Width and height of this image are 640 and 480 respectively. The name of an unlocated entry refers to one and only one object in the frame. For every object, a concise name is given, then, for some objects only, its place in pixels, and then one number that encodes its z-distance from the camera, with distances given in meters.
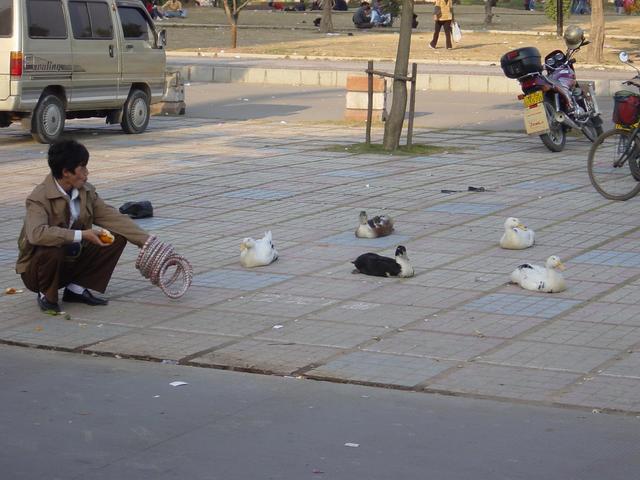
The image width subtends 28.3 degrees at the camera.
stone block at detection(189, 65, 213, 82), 27.91
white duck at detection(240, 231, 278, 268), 9.16
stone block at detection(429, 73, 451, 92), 25.04
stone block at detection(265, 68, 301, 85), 26.80
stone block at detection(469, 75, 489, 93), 24.45
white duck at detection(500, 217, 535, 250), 9.66
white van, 15.84
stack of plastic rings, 8.06
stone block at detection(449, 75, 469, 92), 24.80
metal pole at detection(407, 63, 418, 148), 15.41
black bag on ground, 11.04
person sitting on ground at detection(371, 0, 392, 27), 44.06
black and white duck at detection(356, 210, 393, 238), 10.18
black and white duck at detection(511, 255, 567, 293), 8.37
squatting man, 7.73
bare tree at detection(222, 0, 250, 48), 35.47
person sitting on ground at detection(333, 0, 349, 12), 58.50
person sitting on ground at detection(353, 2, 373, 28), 43.19
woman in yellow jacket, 32.78
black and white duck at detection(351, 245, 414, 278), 8.82
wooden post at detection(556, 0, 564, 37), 35.69
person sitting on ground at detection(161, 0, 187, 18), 52.31
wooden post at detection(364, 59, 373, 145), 15.66
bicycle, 11.40
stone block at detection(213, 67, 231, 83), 27.59
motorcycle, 15.23
